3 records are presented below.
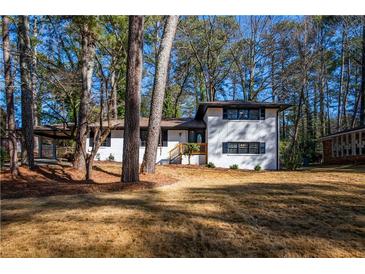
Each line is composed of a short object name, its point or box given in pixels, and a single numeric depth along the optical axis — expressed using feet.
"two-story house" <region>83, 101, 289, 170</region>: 63.31
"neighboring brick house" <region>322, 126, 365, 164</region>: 63.05
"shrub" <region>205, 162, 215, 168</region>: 59.96
